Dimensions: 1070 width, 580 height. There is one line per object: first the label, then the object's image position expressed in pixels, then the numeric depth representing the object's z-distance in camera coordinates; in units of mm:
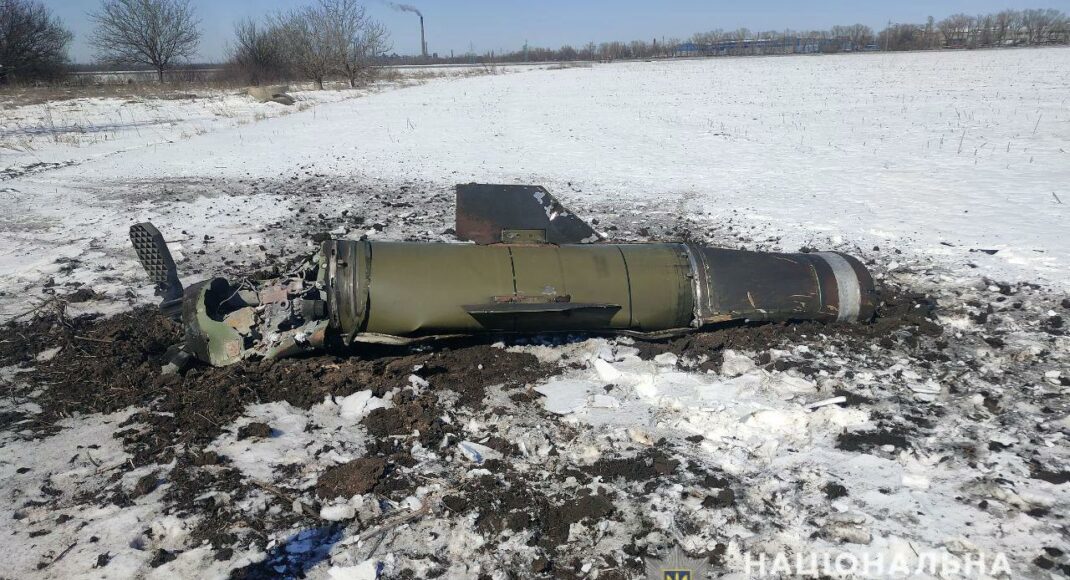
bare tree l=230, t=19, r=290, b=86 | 34500
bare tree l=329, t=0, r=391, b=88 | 31016
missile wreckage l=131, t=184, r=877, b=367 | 4129
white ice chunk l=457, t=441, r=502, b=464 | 3369
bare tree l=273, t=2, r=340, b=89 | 30842
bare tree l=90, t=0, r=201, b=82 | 35094
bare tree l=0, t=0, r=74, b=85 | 28172
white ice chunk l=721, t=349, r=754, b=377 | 4258
